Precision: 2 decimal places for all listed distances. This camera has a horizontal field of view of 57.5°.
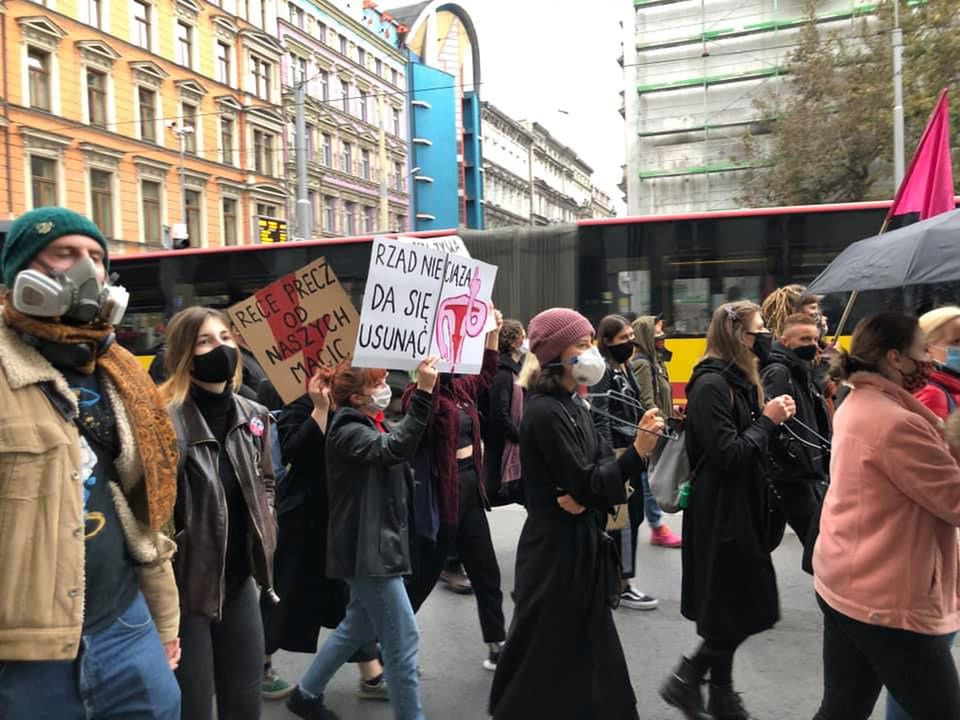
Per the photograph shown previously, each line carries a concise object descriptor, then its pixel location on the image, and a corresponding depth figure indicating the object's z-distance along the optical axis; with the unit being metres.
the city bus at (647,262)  12.05
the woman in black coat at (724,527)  3.65
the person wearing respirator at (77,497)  1.89
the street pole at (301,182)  22.03
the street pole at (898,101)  17.19
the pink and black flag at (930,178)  5.03
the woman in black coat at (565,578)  3.12
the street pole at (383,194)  30.88
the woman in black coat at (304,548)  4.04
